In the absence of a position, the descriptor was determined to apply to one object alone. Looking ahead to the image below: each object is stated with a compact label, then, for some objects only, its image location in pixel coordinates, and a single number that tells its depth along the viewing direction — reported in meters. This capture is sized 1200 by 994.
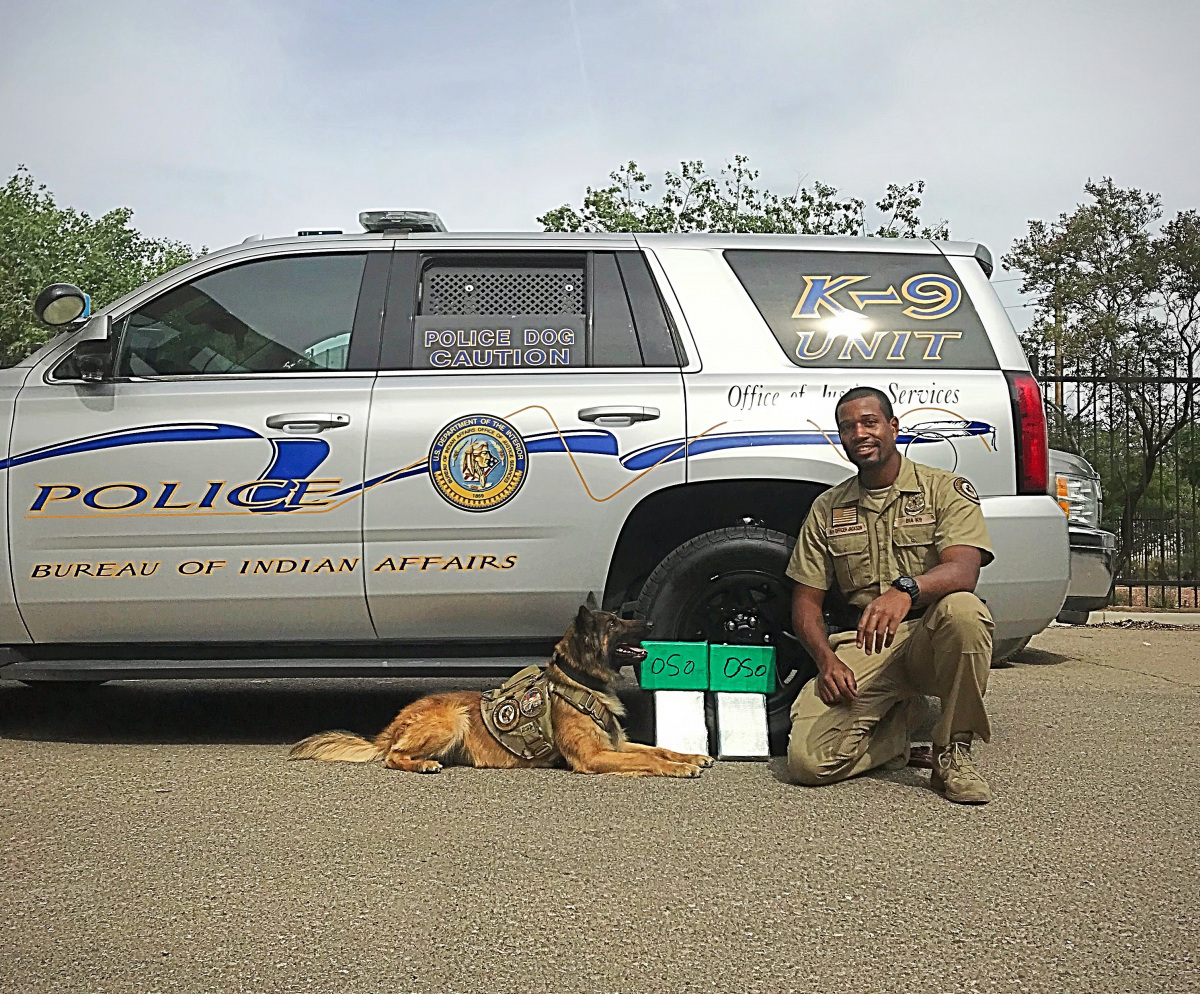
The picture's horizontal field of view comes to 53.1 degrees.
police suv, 4.66
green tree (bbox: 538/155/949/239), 18.97
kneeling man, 4.26
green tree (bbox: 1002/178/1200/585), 16.14
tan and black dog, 4.50
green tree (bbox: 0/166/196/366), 28.19
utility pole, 17.03
